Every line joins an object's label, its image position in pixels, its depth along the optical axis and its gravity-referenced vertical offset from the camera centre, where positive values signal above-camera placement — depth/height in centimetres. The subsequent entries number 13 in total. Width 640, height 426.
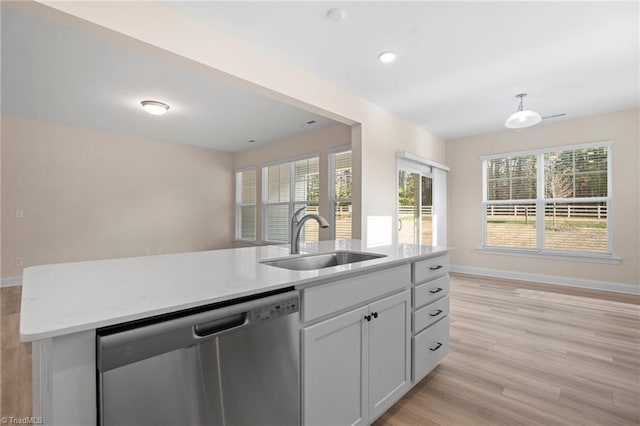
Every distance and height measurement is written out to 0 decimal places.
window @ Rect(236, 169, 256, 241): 702 +26
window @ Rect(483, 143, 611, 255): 457 +22
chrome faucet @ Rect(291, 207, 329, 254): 188 -8
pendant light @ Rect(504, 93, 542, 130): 349 +111
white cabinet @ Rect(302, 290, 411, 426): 126 -71
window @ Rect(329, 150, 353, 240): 503 +40
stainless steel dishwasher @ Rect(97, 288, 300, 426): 77 -46
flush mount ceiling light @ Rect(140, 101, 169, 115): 402 +147
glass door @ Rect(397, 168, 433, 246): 476 +13
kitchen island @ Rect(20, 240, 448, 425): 72 -26
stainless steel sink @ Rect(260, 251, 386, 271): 183 -29
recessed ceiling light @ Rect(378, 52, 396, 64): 289 +154
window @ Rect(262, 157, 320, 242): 564 +42
